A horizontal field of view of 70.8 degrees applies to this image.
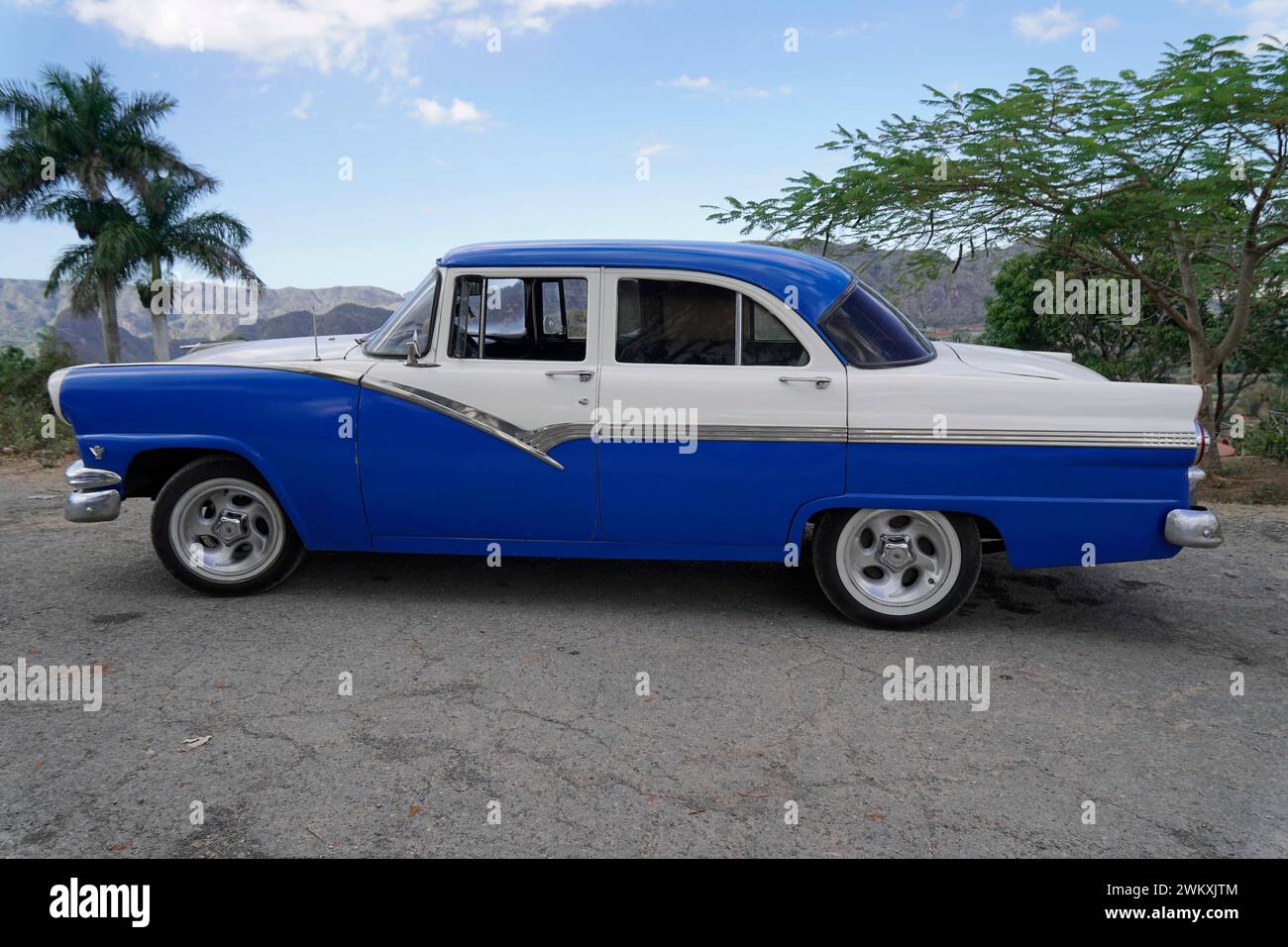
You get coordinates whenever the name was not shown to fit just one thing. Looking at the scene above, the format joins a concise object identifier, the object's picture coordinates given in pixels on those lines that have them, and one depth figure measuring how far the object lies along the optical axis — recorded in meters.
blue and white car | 4.42
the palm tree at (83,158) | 35.00
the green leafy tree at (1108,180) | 8.48
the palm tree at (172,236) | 35.62
